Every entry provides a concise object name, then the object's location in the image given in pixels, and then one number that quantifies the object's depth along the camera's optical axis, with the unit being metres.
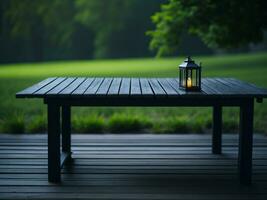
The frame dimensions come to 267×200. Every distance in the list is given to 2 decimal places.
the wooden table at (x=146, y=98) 3.45
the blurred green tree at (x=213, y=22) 8.80
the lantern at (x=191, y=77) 3.65
